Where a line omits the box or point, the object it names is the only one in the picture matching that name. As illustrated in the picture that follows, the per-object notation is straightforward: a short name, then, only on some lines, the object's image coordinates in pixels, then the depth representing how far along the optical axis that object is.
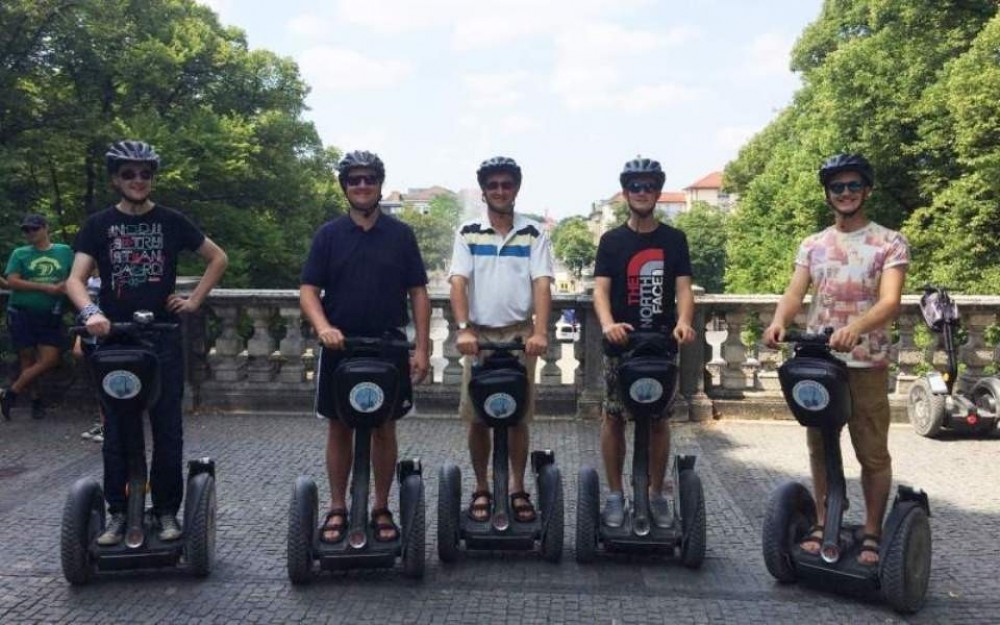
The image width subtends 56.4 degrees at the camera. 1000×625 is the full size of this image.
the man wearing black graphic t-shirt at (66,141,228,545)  4.71
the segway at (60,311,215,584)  4.45
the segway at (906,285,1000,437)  7.94
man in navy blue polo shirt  4.68
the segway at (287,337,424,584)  4.44
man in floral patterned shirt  4.49
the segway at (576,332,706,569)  4.75
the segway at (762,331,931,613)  4.30
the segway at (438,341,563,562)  4.72
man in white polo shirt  5.04
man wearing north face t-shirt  4.94
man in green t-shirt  8.34
